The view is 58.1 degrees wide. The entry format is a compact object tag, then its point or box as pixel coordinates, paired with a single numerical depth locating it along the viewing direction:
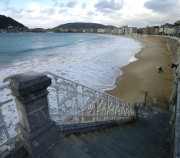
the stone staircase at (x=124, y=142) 2.90
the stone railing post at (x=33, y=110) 2.31
